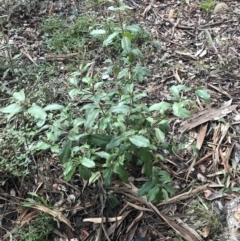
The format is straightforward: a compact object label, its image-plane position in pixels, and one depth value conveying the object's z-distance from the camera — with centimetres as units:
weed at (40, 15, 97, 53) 340
